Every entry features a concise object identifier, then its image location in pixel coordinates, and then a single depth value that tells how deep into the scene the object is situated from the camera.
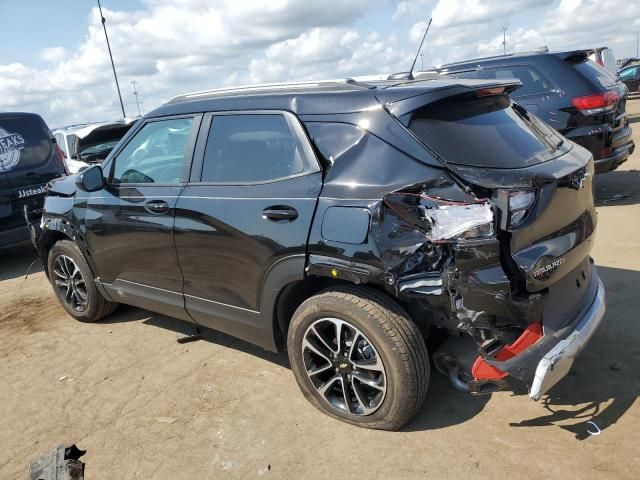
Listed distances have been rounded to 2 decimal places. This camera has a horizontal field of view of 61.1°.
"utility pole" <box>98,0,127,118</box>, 18.07
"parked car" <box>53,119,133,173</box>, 9.60
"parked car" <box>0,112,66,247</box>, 7.11
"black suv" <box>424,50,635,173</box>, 6.73
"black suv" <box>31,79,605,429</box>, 2.57
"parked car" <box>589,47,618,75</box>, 10.38
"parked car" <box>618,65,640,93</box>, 21.28
